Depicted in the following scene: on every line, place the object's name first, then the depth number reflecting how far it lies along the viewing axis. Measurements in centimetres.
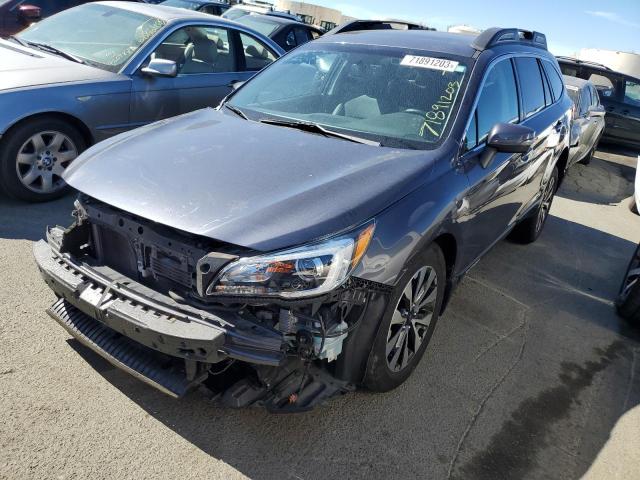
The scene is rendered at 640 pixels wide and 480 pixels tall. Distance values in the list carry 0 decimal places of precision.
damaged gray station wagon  221
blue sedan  447
